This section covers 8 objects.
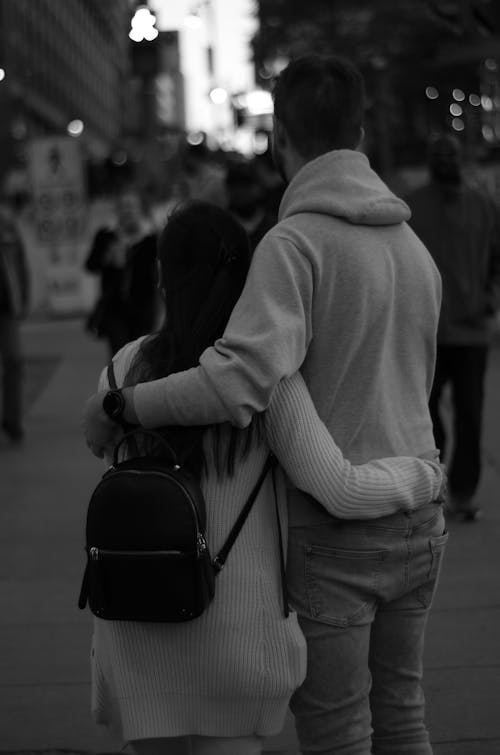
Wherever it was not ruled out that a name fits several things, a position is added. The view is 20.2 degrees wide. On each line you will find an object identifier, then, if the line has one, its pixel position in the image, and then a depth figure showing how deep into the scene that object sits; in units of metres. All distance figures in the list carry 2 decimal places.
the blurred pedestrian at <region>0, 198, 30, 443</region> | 9.86
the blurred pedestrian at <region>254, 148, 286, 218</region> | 6.93
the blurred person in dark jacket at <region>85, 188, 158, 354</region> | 9.83
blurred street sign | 20.28
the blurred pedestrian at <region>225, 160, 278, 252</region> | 8.41
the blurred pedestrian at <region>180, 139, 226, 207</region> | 8.53
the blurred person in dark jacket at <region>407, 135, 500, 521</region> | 6.85
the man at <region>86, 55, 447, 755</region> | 2.65
